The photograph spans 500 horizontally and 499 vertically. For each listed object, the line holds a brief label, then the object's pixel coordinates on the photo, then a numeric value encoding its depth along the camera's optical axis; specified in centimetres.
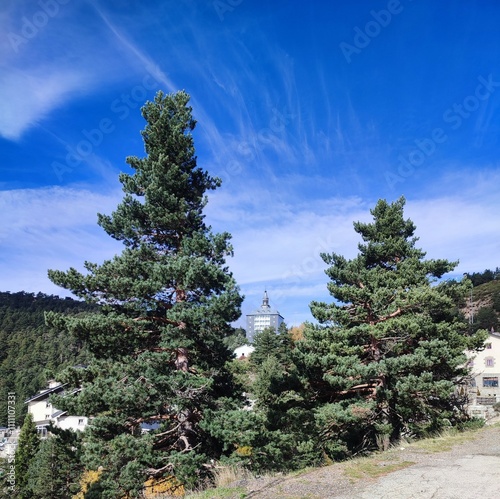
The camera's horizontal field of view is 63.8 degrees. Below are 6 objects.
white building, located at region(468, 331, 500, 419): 4231
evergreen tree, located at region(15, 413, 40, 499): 2772
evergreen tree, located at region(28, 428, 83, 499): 2294
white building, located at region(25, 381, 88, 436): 4600
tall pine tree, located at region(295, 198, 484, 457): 1446
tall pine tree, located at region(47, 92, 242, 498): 1066
